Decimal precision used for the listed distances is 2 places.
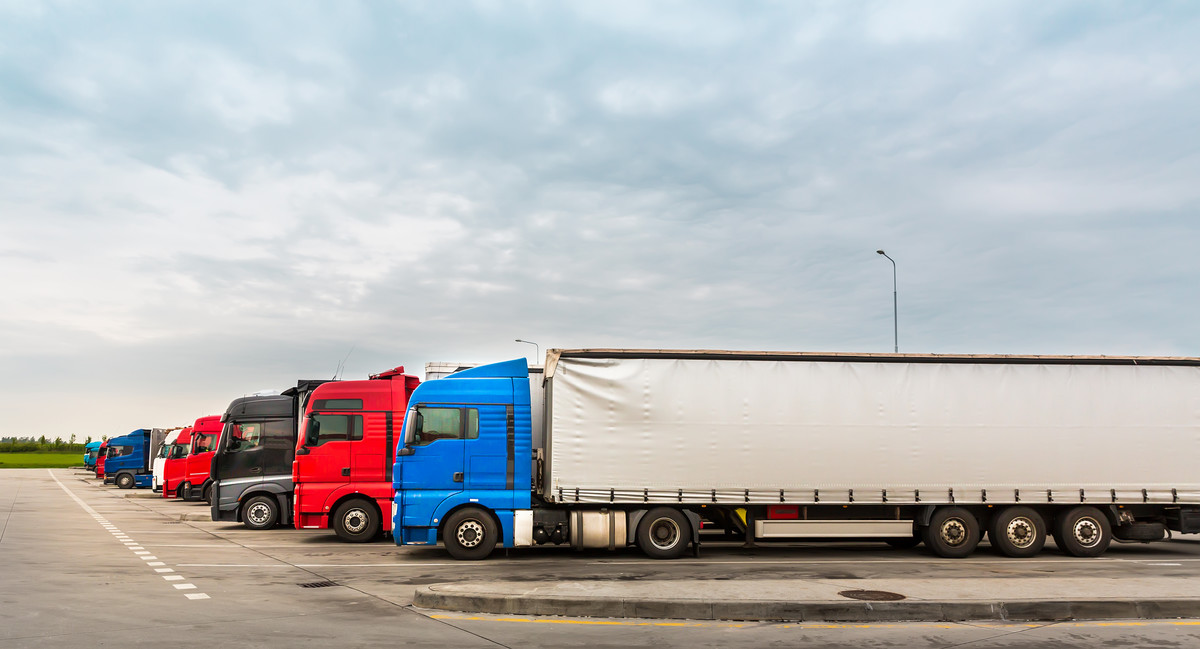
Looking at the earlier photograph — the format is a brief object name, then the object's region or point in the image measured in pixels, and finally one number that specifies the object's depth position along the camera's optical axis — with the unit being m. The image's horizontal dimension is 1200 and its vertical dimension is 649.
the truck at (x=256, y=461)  21.23
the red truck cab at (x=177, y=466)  34.31
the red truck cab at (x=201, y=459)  30.44
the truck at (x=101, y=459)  59.25
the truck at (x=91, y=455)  71.31
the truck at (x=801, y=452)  14.79
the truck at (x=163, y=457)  36.78
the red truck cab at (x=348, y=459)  18.12
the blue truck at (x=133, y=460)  49.91
